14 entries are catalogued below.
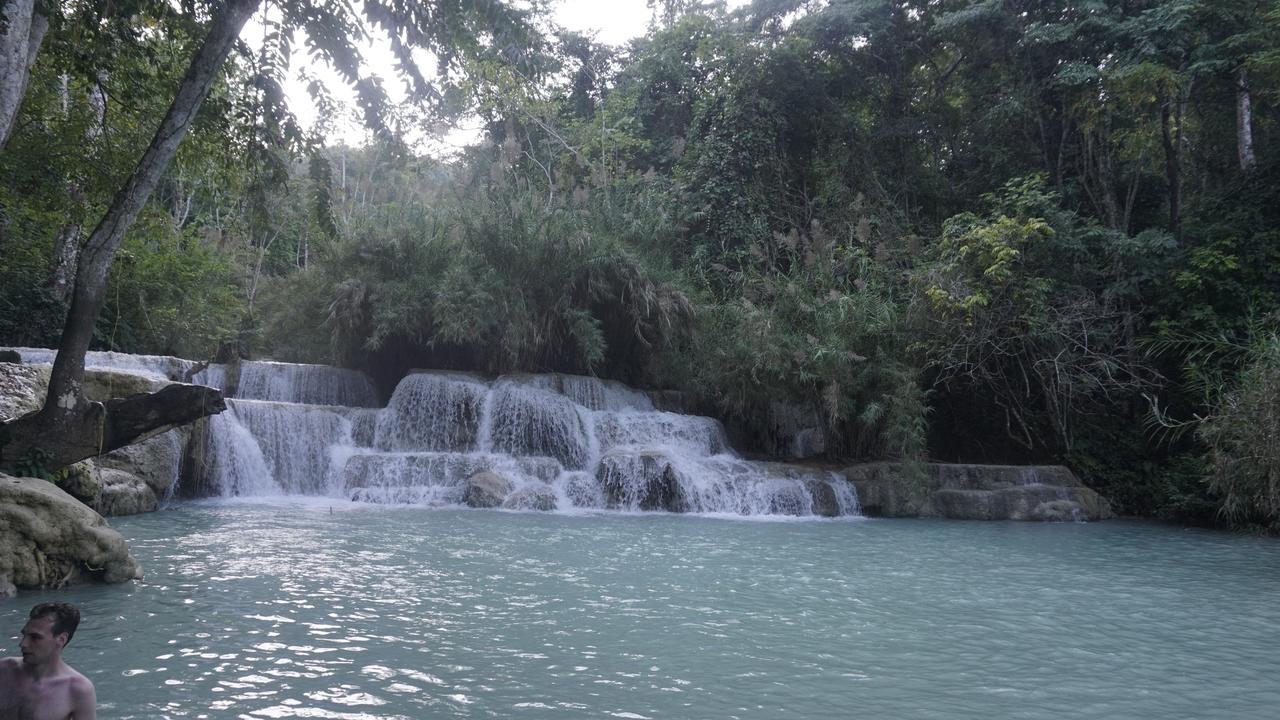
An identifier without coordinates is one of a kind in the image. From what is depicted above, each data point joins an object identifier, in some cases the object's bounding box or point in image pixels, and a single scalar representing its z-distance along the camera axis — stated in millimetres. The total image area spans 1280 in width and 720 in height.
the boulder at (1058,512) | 12266
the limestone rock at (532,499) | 11062
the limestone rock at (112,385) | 9867
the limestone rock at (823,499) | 12248
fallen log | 6008
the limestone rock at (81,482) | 8234
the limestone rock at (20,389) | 7516
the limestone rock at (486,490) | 11000
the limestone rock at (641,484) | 11844
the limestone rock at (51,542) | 5227
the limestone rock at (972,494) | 12336
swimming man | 2375
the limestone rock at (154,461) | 9984
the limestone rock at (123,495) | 9297
